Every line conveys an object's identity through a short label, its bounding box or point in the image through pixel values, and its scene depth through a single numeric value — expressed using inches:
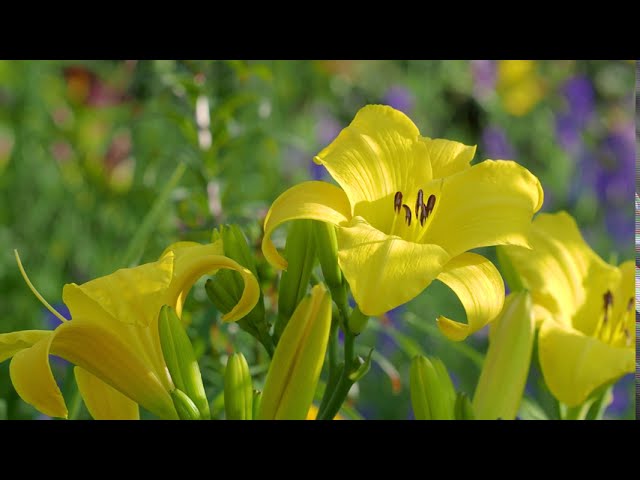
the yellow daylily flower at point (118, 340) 31.3
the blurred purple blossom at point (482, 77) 116.2
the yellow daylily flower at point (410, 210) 31.0
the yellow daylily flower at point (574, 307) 33.8
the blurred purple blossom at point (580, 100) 114.0
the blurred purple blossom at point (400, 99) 102.9
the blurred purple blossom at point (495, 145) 104.7
